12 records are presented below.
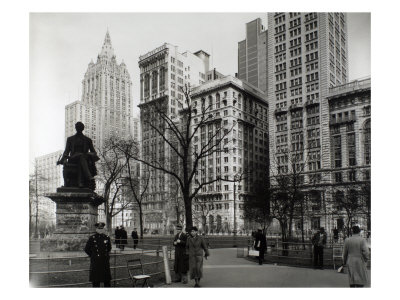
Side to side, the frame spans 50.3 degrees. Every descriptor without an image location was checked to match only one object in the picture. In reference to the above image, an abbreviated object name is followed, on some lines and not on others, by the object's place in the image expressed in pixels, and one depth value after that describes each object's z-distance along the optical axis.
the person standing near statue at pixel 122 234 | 27.25
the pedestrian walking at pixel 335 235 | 33.28
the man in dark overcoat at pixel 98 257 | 10.36
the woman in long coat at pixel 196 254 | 12.51
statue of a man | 14.91
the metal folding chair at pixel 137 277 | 11.03
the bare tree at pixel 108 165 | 38.13
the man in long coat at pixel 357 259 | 10.55
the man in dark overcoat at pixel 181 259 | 13.06
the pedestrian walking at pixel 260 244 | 18.50
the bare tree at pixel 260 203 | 42.47
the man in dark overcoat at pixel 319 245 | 17.12
